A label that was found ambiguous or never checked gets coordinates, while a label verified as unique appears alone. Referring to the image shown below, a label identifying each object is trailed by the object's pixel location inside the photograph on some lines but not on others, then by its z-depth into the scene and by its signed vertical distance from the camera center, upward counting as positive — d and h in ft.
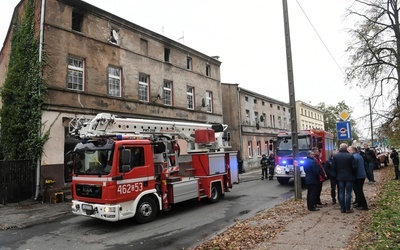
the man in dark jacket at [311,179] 29.50 -3.24
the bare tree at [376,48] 68.80 +22.26
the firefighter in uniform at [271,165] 66.39 -3.72
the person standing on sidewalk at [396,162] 49.74 -3.02
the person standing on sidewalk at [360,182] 27.81 -3.40
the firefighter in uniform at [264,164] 67.21 -3.47
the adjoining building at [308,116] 178.29 +19.95
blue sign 41.68 +2.26
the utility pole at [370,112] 71.85 +7.87
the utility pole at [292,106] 35.73 +5.05
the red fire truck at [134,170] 26.94 -1.81
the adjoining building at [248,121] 100.58 +10.41
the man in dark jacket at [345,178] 27.45 -2.96
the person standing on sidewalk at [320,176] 30.42 -3.04
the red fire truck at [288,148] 51.60 -0.14
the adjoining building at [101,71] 48.03 +16.62
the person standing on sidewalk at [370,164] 46.34 -2.94
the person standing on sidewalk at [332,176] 30.32 -3.05
